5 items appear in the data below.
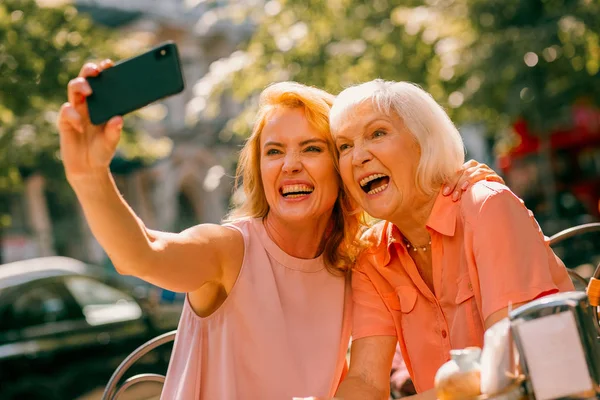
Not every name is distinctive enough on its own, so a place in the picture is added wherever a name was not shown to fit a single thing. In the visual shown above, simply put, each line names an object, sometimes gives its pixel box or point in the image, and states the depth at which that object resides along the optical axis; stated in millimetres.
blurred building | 22984
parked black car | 6113
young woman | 2496
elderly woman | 2461
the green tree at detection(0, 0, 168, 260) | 8492
